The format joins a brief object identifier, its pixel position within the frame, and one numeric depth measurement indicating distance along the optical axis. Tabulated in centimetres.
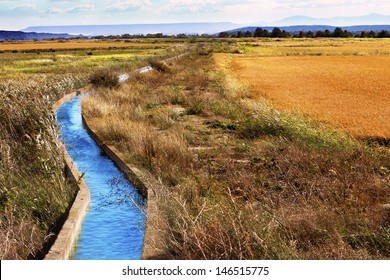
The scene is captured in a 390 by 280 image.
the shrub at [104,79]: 3045
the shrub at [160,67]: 4366
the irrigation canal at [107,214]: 851
